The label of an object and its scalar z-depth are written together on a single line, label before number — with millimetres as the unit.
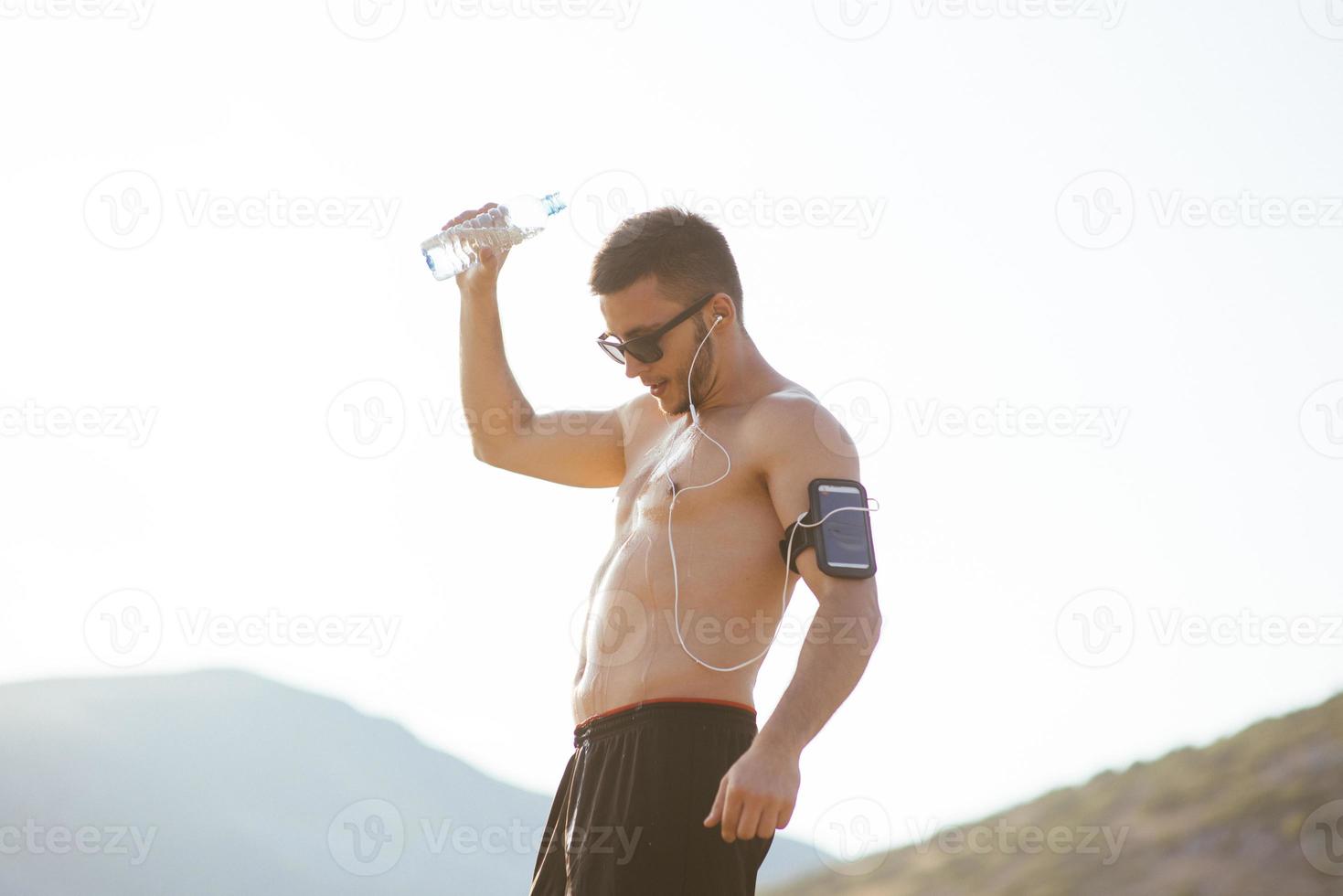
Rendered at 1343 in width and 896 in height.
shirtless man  5254
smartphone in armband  5359
